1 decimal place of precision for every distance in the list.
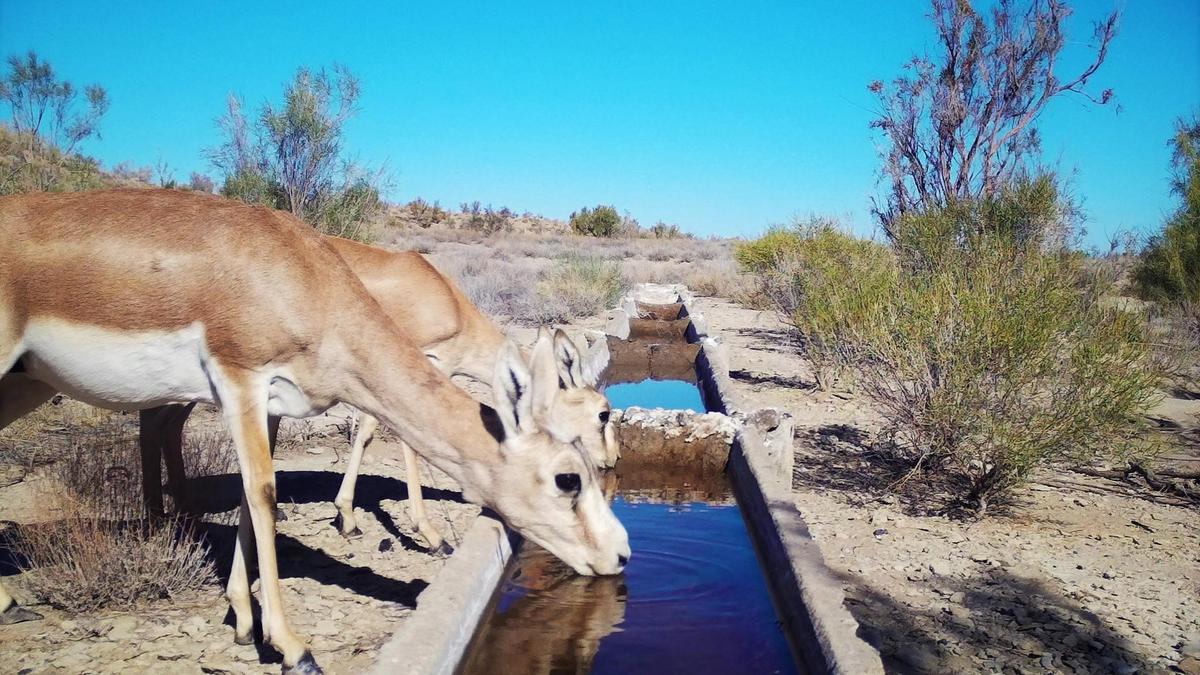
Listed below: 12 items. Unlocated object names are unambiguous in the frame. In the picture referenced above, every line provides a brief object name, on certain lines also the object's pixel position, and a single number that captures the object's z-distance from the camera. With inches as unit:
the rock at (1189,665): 156.4
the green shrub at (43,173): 517.0
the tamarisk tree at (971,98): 668.7
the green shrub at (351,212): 592.4
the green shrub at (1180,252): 531.5
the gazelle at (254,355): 142.9
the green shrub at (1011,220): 460.8
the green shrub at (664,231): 2619.8
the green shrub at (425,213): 2368.1
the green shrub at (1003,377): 237.9
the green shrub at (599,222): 2452.0
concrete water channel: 143.1
